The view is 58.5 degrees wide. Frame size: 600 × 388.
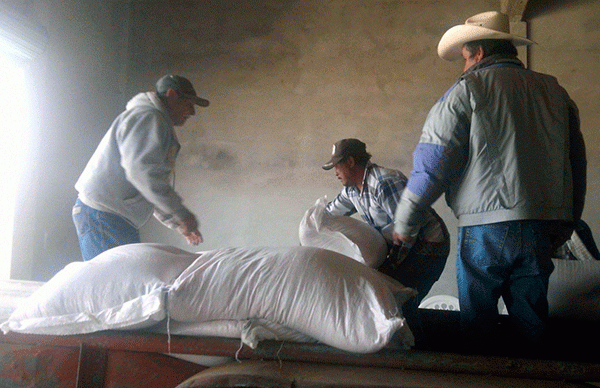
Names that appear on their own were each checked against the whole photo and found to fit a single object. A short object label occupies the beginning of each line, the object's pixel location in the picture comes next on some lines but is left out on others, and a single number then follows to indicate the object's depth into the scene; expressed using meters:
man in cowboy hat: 1.77
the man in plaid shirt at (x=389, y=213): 2.62
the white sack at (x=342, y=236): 2.54
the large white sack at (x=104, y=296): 1.52
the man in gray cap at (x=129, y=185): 2.50
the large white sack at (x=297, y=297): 1.47
